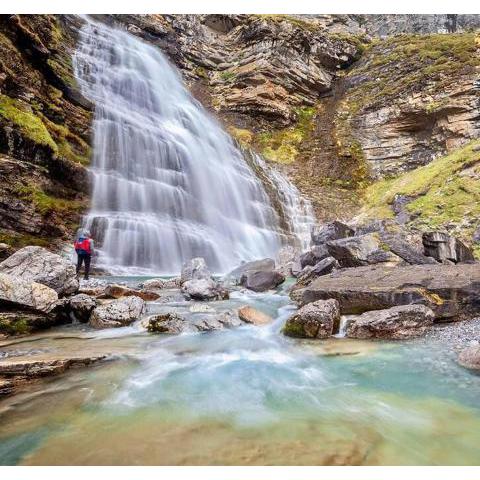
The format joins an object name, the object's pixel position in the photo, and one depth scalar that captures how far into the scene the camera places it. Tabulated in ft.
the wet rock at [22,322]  19.89
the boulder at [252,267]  42.63
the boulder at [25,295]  20.52
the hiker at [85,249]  37.04
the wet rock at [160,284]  35.06
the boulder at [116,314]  22.22
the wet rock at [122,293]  28.40
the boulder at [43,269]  24.99
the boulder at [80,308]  23.25
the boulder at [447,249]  34.76
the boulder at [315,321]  20.38
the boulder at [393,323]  19.70
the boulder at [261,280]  36.29
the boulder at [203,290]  30.73
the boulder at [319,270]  33.76
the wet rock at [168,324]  21.68
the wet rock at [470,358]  15.17
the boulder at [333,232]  47.11
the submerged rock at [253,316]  23.91
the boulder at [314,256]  38.73
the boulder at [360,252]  32.45
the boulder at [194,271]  36.73
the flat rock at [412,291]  21.86
